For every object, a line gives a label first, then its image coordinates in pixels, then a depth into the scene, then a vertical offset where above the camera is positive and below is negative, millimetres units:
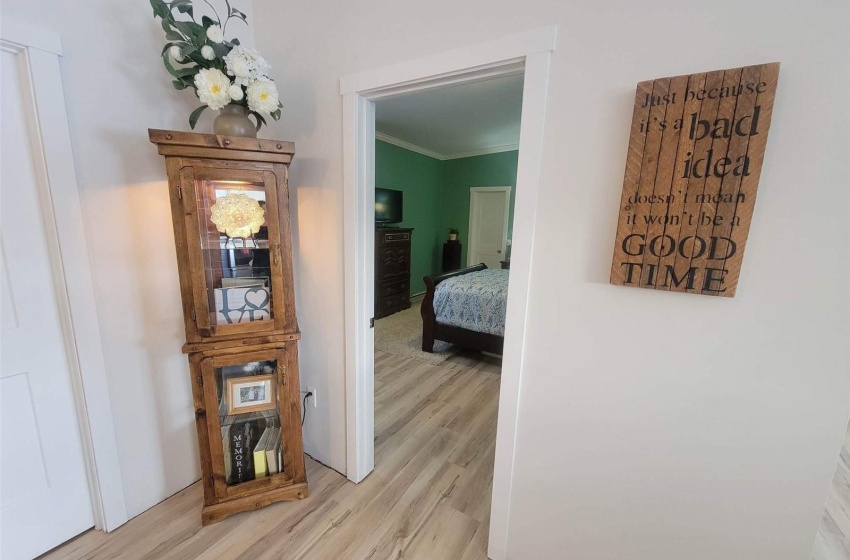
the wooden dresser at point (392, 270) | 4832 -648
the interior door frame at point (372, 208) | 1116 +86
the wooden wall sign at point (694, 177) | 846 +162
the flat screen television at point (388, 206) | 4879 +326
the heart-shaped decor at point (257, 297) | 1523 -341
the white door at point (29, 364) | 1197 -573
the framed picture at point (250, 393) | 1575 -816
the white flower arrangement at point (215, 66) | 1249 +613
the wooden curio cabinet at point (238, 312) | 1343 -396
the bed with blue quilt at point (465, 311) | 3207 -820
